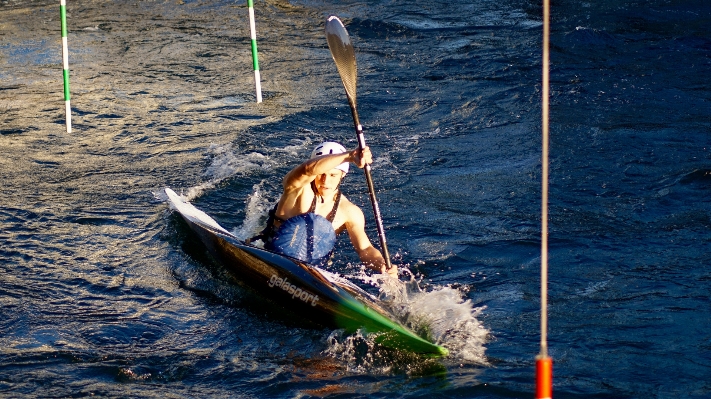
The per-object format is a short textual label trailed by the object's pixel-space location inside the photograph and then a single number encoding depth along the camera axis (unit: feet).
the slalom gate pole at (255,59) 68.13
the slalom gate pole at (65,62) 60.29
